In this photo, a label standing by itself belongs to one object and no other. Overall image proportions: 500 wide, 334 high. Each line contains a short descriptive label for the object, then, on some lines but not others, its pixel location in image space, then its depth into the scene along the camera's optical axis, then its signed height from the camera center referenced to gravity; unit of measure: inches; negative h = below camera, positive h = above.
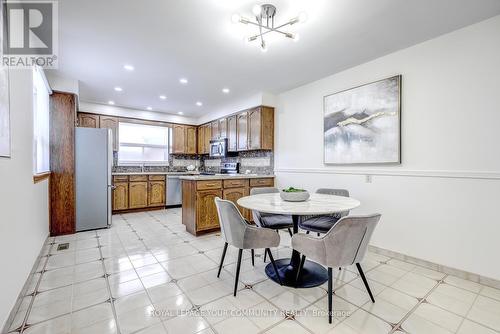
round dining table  71.8 -14.2
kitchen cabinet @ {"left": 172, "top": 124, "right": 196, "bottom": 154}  245.0 +26.6
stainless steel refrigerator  147.9 -9.4
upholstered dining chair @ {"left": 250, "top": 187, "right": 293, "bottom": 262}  99.3 -25.1
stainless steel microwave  207.5 +15.2
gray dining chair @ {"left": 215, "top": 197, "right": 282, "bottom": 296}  77.7 -23.6
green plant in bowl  86.2 -11.8
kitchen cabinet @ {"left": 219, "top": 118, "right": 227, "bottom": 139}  211.3 +33.6
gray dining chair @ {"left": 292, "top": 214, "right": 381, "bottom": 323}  64.0 -22.7
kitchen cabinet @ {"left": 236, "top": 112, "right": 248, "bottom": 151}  184.4 +27.2
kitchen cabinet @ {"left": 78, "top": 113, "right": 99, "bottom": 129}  197.5 +37.4
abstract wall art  108.3 +20.8
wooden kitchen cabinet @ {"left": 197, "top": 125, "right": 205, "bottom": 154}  250.7 +27.7
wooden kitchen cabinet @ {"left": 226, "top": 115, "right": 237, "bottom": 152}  198.7 +26.4
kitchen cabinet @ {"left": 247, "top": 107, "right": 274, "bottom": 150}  170.9 +26.7
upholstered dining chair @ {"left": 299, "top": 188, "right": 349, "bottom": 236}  96.9 -25.3
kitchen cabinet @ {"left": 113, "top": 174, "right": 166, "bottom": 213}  199.0 -25.3
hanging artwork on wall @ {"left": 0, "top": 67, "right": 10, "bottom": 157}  58.7 +13.1
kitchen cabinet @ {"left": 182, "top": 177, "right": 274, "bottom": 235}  140.2 -22.0
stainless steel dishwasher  223.9 -25.8
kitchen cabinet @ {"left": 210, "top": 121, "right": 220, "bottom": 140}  222.8 +33.7
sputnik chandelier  71.9 +50.0
